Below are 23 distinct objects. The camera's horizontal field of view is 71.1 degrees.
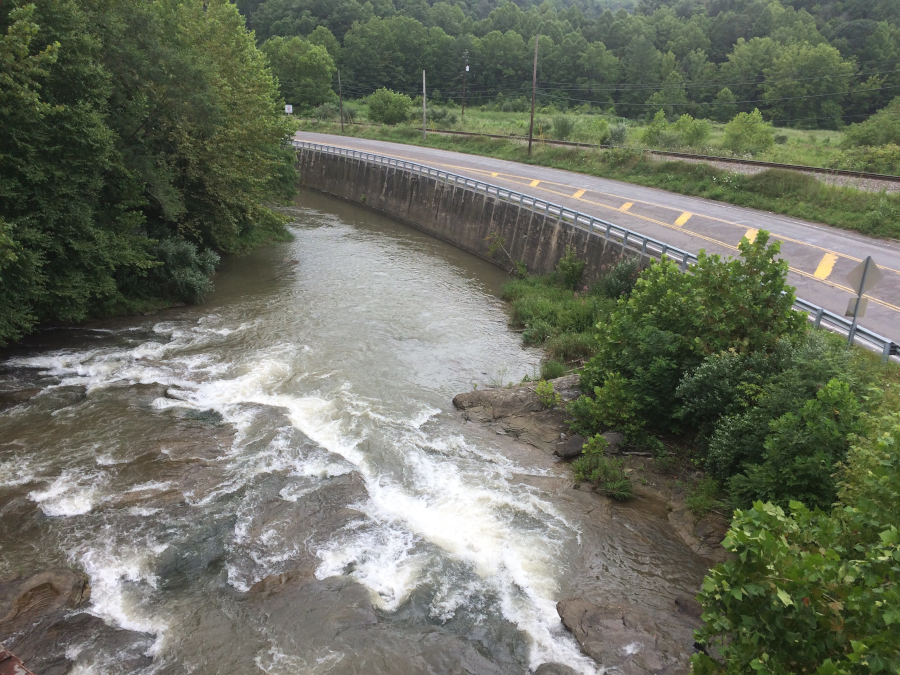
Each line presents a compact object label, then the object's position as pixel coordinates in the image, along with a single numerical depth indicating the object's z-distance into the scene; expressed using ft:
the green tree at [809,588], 18.43
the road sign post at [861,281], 35.29
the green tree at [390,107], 220.84
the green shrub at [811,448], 29.91
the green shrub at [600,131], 148.15
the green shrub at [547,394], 49.38
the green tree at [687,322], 40.32
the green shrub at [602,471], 39.32
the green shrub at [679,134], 137.08
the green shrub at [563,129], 158.92
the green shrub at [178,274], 70.79
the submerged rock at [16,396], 47.62
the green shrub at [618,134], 147.95
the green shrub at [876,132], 119.75
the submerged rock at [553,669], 27.02
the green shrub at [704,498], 36.35
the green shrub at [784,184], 90.17
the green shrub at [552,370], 55.01
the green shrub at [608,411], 44.04
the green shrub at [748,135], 131.34
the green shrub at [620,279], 67.00
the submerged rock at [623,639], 27.04
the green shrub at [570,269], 77.82
